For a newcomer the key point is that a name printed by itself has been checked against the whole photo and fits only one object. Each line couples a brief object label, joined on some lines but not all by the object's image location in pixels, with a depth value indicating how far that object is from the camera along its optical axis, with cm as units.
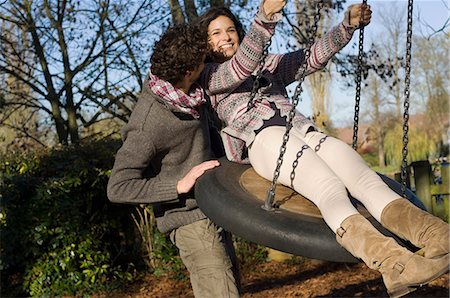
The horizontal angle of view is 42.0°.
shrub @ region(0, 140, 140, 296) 555
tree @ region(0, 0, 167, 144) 683
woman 201
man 257
